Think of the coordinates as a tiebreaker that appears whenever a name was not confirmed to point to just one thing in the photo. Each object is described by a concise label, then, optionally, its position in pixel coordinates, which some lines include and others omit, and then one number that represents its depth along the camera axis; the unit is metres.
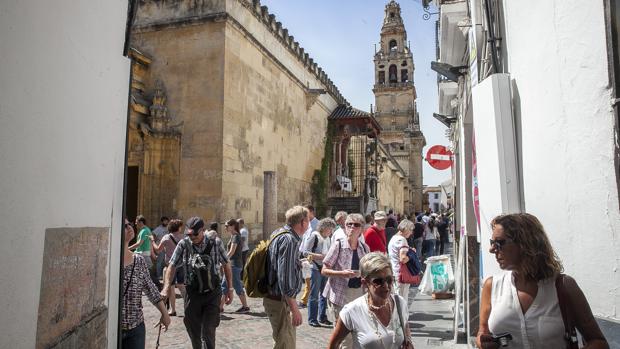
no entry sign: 9.99
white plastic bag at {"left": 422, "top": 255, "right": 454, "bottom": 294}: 7.29
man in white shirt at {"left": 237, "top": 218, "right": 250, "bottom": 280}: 8.78
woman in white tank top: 1.73
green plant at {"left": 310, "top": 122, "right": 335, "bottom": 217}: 19.69
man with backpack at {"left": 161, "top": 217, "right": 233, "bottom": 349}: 4.52
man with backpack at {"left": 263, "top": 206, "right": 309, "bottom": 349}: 4.01
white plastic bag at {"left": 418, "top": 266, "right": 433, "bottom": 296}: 7.38
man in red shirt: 6.16
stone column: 12.47
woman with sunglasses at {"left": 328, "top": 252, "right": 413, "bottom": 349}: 2.54
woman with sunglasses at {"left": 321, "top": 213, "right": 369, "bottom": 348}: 4.82
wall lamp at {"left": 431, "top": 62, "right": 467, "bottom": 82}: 6.12
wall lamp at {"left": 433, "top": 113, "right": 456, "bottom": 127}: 9.92
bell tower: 47.22
